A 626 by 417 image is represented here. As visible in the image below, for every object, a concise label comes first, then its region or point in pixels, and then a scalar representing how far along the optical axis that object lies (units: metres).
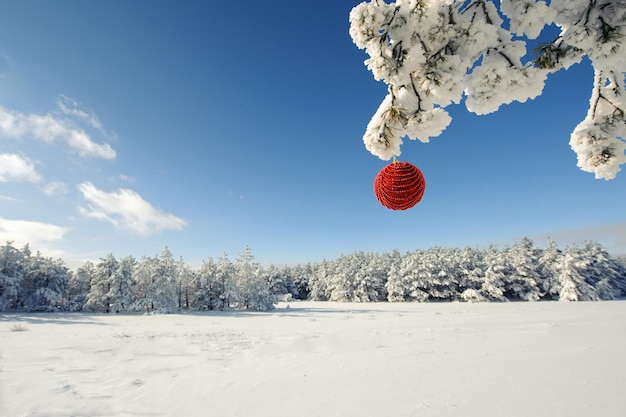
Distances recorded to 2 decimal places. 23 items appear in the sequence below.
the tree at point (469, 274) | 44.86
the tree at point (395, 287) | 49.62
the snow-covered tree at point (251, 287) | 37.94
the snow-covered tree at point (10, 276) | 32.00
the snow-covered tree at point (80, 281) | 41.29
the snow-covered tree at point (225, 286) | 38.00
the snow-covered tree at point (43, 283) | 33.72
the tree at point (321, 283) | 62.31
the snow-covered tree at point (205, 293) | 38.31
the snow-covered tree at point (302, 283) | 71.69
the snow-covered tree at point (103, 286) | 35.25
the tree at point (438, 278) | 48.75
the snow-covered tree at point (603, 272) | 43.69
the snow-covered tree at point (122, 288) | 35.47
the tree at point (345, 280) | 53.84
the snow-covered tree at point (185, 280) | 41.58
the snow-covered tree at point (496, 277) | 44.22
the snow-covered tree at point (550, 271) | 45.25
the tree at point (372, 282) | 52.47
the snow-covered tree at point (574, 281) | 41.28
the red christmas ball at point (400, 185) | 2.21
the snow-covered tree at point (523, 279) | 44.72
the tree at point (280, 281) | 67.69
